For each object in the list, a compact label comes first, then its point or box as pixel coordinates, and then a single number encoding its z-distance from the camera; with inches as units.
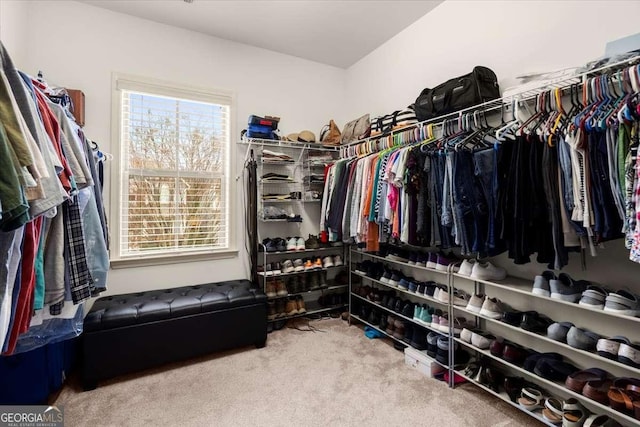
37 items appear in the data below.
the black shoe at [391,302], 104.3
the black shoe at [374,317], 112.7
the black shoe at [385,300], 107.0
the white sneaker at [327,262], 126.7
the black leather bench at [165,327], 81.1
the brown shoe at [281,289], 118.2
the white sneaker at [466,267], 78.6
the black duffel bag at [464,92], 79.0
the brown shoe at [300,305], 121.0
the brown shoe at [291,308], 119.8
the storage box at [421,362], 85.0
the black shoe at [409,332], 96.7
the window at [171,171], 105.9
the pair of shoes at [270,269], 116.3
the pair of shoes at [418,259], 94.3
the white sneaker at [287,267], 119.8
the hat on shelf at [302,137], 127.7
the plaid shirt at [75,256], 49.4
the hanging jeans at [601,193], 50.1
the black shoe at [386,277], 107.4
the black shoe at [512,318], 70.2
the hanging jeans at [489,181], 65.4
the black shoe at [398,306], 101.1
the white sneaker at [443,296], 85.2
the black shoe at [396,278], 103.5
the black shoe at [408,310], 97.7
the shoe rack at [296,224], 120.0
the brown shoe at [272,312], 116.5
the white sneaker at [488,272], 75.1
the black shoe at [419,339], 92.4
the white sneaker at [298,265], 121.7
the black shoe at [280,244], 120.2
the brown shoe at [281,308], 118.7
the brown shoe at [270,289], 116.3
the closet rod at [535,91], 54.7
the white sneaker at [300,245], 123.3
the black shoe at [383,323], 107.9
